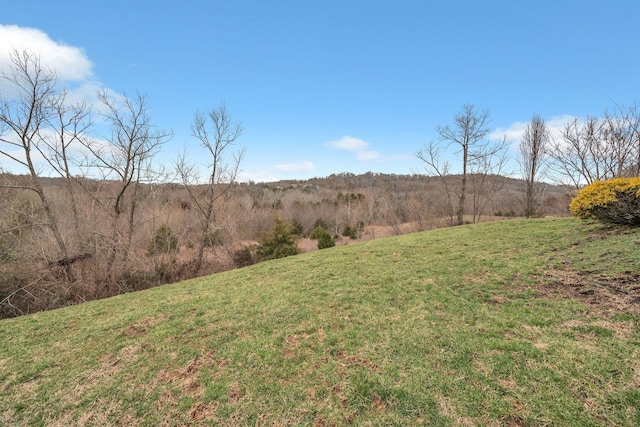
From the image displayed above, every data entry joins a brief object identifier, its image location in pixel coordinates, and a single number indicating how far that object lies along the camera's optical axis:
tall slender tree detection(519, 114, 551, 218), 12.82
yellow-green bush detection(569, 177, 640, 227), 5.32
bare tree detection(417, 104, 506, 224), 13.52
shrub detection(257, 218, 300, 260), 13.84
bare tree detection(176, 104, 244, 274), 12.09
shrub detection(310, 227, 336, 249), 14.91
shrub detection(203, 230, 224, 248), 12.28
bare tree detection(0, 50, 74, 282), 7.84
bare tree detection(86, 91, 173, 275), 9.64
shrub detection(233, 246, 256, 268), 13.53
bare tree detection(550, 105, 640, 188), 10.88
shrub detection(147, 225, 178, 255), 10.98
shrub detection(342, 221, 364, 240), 23.51
